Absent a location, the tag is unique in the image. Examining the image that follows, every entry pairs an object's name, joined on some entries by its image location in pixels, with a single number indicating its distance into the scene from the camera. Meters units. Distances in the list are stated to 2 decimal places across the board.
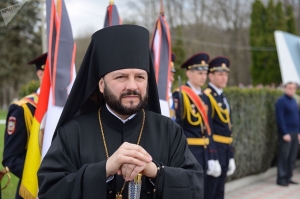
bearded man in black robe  2.10
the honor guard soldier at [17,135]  3.43
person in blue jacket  7.89
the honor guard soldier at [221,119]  5.53
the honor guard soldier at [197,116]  5.09
